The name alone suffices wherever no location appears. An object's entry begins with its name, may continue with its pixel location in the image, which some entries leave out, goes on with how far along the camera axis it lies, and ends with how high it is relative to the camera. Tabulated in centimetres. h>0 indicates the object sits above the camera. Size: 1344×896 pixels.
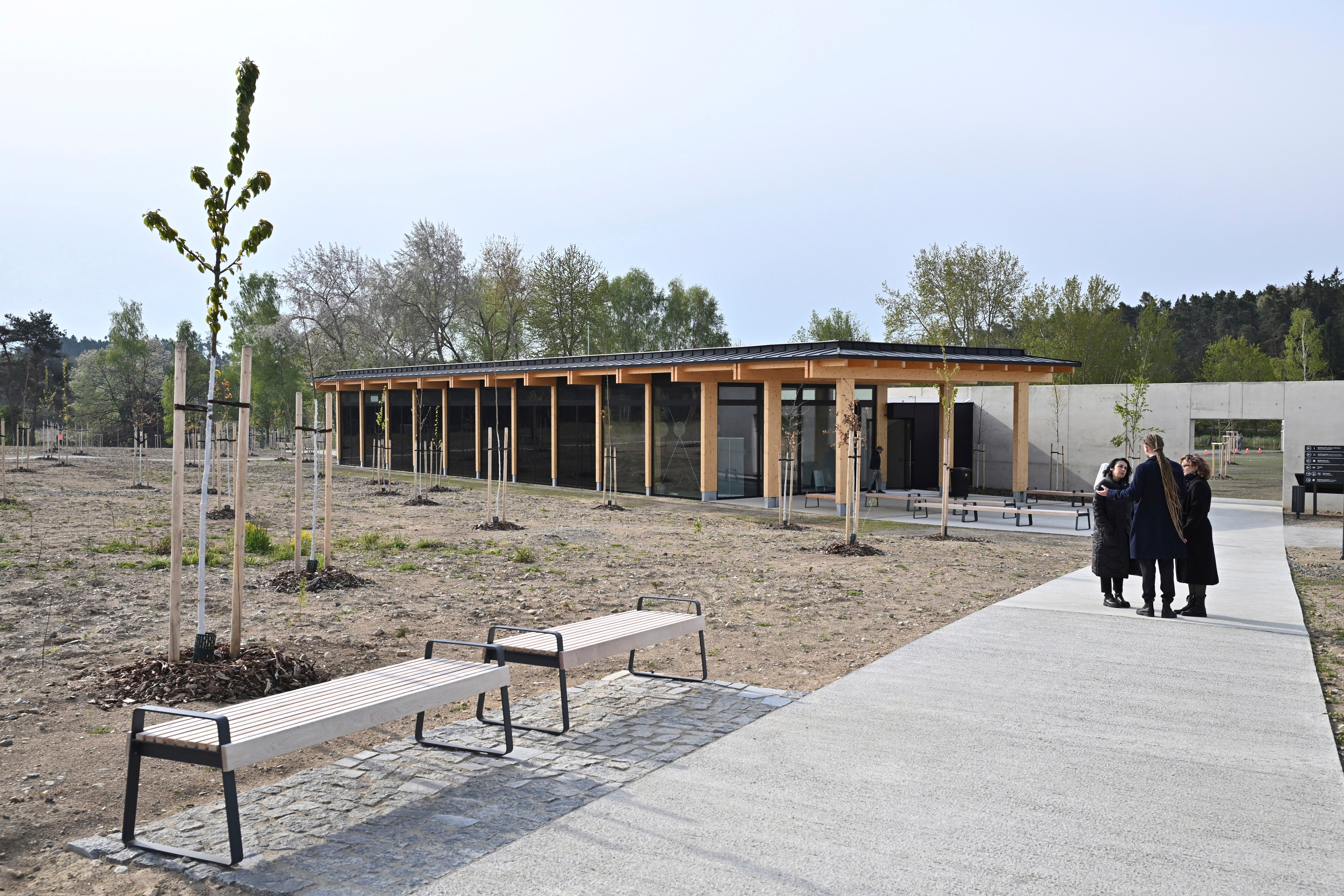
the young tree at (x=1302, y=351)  5122 +545
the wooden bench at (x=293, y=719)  401 -118
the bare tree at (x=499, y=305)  5631 +846
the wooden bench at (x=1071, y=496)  2351 -99
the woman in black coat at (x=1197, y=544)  930 -84
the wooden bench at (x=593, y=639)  582 -117
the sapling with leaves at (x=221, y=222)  653 +154
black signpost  2142 -24
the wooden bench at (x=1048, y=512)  1777 -106
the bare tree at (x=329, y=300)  5497 +853
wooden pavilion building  2177 +115
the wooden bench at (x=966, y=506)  1969 -102
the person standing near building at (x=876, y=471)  2405 -40
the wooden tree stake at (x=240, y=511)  639 -37
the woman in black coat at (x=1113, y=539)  998 -85
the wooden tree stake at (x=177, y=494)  628 -26
